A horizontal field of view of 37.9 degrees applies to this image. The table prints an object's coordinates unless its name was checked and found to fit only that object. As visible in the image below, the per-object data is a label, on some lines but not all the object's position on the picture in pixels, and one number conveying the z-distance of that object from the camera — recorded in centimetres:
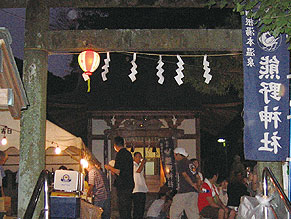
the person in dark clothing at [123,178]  945
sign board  727
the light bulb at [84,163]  1207
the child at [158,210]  1099
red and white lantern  806
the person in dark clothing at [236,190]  1020
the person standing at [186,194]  979
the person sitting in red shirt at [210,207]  973
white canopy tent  1070
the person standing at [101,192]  987
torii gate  685
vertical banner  626
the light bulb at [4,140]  1072
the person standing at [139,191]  1010
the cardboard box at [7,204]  1106
